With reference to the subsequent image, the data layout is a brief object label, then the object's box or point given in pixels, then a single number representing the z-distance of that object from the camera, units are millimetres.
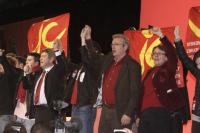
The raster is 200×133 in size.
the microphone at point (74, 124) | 4636
